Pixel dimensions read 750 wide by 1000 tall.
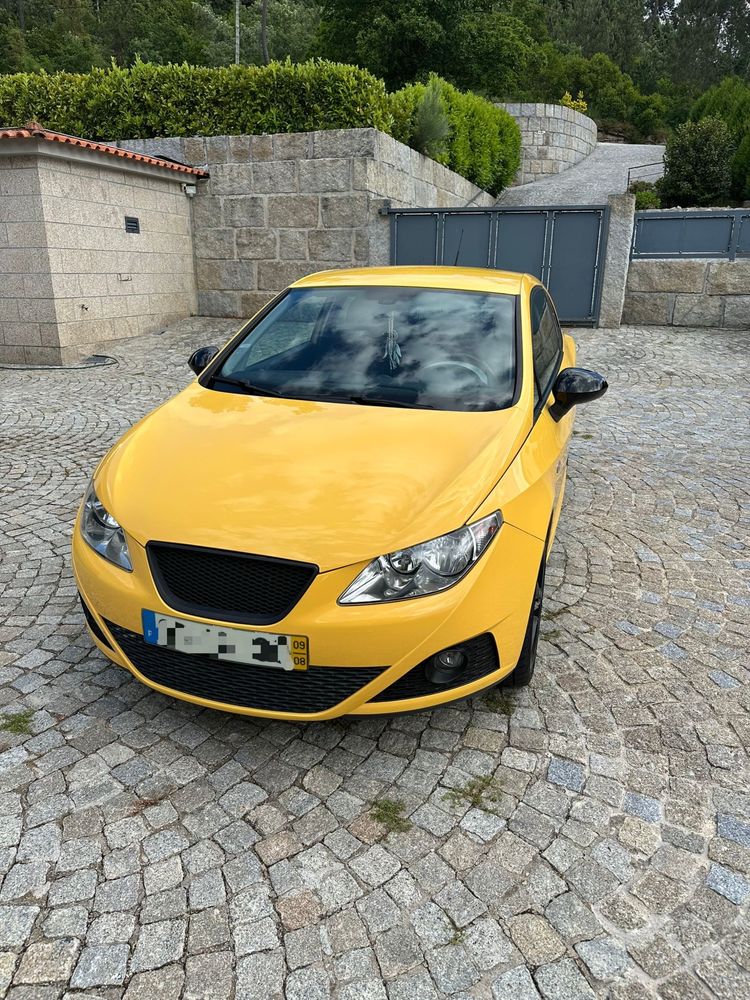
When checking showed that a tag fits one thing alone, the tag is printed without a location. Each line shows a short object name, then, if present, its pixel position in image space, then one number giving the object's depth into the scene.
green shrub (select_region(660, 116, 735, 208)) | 22.02
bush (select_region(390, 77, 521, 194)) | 14.30
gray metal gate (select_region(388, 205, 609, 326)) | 11.41
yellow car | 2.28
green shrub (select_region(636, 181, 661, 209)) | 21.72
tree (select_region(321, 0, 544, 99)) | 26.27
